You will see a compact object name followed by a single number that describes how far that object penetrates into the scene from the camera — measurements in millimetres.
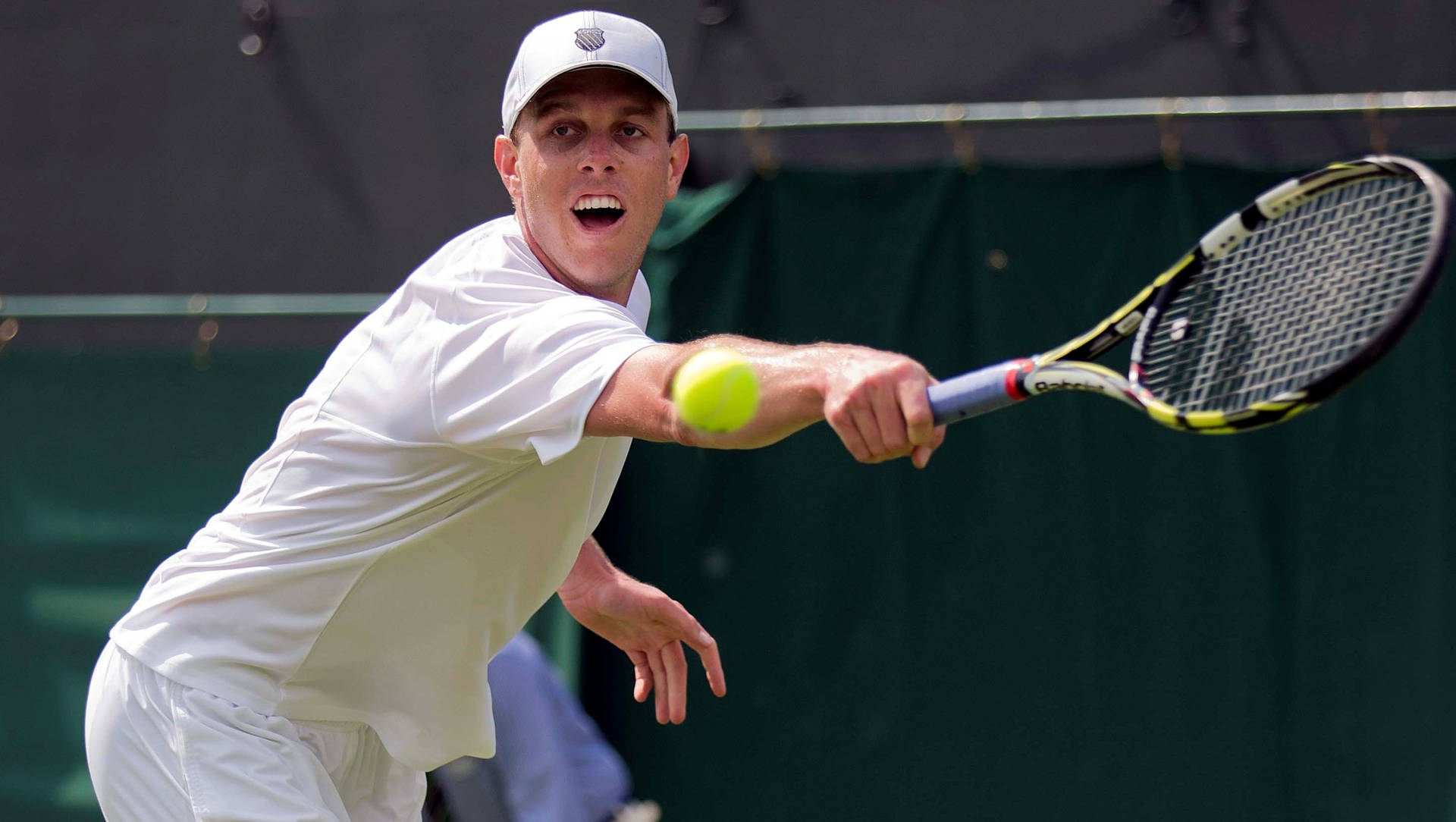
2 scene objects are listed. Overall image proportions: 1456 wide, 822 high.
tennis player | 5285
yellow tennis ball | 4211
